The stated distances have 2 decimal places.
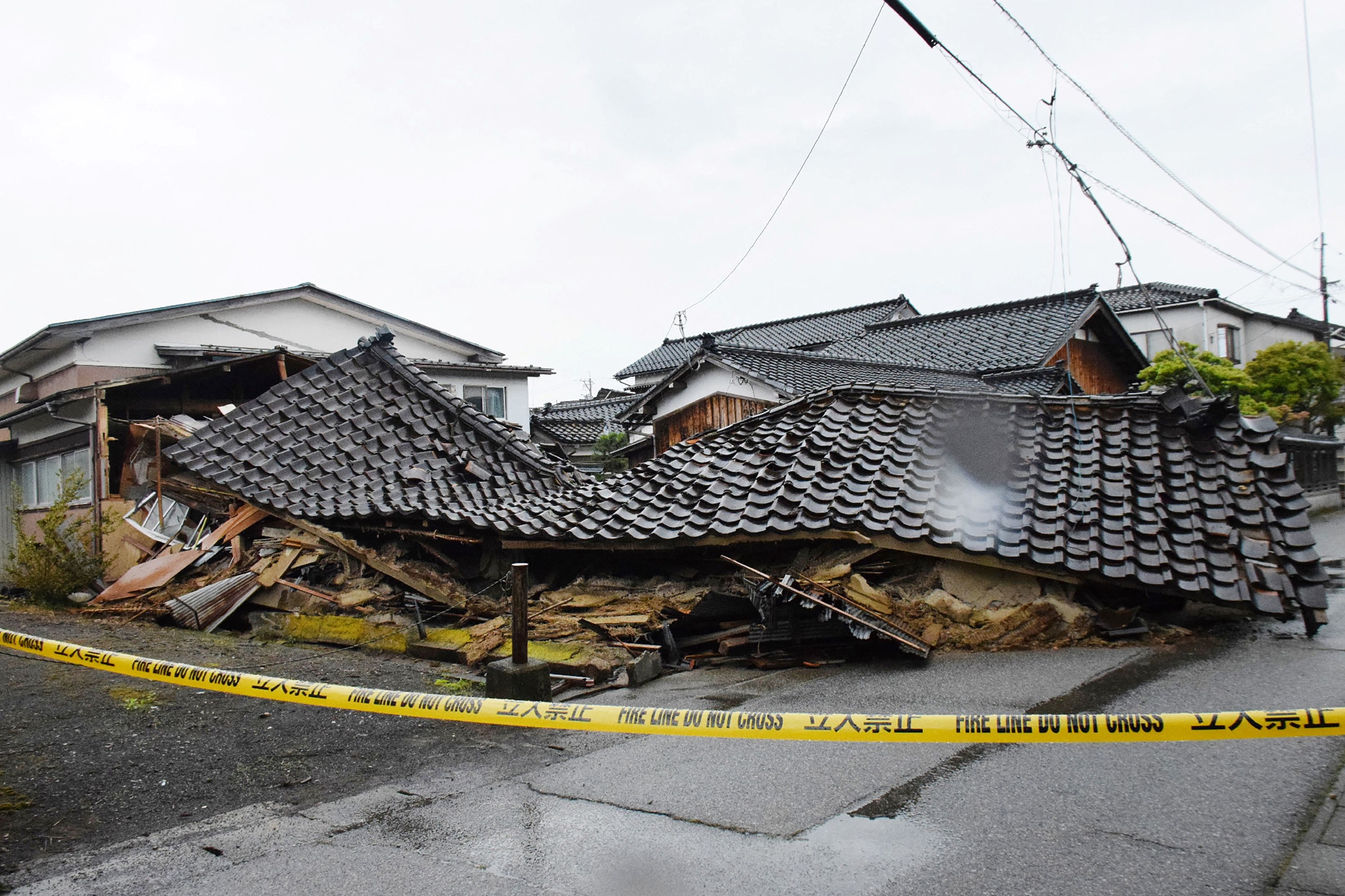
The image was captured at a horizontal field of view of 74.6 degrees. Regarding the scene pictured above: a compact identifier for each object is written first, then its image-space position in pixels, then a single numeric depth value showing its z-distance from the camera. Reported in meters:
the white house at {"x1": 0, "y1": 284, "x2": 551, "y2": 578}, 14.23
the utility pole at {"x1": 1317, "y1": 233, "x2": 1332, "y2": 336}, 32.31
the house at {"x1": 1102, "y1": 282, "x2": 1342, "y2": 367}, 33.31
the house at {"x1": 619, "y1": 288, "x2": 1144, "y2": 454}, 20.17
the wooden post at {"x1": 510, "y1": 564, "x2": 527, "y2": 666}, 6.32
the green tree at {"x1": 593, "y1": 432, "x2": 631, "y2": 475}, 26.25
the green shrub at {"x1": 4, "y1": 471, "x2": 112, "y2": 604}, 11.99
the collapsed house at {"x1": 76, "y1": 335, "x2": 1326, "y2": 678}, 7.92
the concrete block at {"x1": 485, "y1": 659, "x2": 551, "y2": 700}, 6.34
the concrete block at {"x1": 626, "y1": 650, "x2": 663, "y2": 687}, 7.39
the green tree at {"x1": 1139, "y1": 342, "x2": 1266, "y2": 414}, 21.55
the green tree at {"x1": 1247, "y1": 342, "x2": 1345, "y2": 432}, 24.95
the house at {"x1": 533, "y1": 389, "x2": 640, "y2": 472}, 28.03
